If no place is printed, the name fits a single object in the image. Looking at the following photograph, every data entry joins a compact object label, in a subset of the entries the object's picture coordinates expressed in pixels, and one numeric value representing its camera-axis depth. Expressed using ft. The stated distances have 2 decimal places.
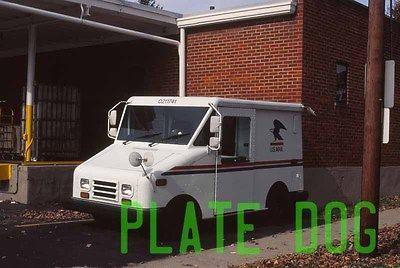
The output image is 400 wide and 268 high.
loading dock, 39.73
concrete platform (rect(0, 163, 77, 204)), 38.27
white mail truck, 28.43
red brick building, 42.22
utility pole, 26.58
